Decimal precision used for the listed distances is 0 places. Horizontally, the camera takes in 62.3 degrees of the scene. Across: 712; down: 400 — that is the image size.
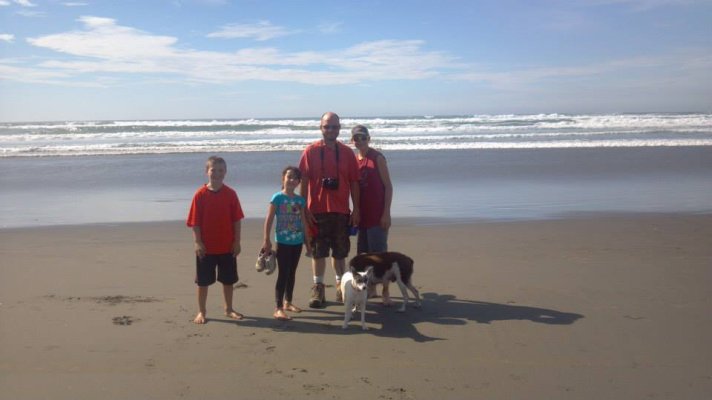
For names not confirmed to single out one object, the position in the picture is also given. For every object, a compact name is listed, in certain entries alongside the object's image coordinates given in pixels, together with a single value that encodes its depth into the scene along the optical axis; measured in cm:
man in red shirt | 534
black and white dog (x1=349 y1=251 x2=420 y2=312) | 521
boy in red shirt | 499
